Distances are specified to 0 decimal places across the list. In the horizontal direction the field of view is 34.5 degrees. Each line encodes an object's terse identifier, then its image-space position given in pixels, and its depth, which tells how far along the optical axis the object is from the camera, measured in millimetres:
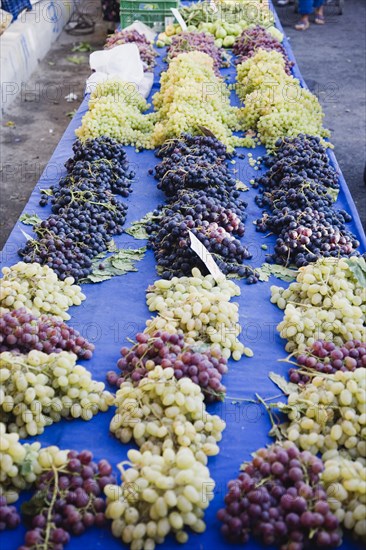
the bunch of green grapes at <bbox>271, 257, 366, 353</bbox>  2033
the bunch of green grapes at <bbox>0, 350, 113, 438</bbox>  1714
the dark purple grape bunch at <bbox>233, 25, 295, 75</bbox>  4664
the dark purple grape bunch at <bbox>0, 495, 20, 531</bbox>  1500
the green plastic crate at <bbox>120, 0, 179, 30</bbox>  5379
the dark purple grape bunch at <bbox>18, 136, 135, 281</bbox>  2428
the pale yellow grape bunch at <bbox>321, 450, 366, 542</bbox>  1461
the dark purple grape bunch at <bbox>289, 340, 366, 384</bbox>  1875
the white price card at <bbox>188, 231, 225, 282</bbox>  2316
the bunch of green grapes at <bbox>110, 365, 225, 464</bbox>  1642
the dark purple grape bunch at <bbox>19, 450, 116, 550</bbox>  1453
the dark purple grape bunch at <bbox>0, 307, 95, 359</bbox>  1888
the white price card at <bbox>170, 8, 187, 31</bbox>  4829
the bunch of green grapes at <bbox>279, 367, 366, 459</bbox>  1624
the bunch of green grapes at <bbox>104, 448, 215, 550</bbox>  1438
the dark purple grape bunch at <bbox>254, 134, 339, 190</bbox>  3029
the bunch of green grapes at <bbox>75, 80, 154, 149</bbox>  3428
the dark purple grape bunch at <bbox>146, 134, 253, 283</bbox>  2447
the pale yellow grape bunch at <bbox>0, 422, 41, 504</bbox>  1521
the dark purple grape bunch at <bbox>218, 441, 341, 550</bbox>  1449
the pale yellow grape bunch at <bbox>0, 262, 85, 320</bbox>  2024
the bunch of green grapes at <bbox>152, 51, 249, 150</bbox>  3312
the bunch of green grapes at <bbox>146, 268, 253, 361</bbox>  2010
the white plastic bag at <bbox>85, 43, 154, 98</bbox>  4180
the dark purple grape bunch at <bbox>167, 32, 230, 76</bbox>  4562
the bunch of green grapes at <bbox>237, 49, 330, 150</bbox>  3455
